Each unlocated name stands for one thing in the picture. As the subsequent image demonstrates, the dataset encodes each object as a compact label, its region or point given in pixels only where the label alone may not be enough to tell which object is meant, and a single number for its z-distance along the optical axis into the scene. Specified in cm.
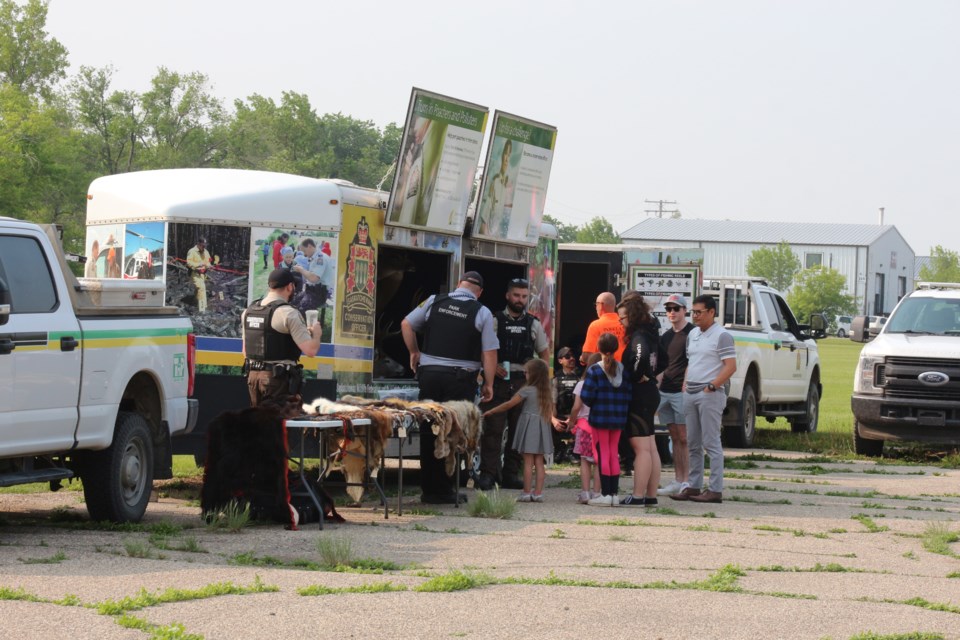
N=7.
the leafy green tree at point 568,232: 16738
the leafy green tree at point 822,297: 10844
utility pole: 14262
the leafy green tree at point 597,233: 15600
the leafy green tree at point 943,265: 11956
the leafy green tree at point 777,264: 11331
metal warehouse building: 11862
